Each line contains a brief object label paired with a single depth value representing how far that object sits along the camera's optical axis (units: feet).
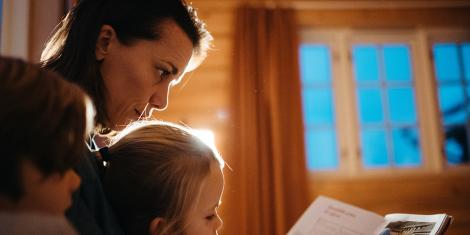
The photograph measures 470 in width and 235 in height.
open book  3.78
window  10.87
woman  3.02
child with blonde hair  2.66
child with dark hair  1.40
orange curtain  9.78
